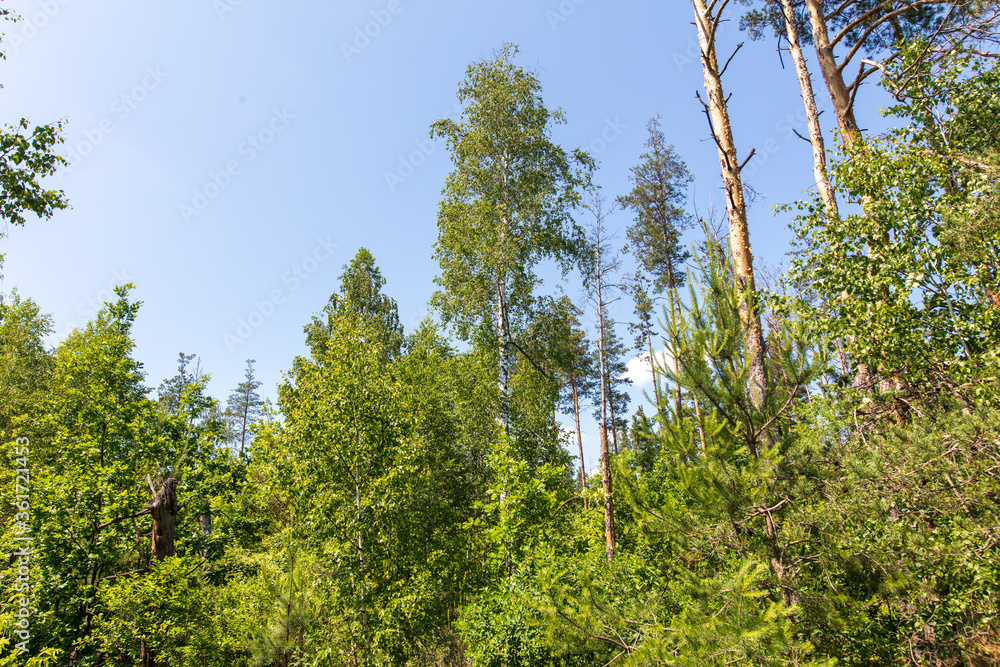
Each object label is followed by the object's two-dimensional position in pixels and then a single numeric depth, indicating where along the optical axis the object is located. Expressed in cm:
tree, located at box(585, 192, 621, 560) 1252
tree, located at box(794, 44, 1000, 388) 461
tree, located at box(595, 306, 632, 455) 2862
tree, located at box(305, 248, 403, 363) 1728
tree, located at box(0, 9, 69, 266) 564
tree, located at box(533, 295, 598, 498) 1219
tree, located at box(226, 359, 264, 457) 4216
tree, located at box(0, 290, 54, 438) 1487
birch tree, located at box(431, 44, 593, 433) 1151
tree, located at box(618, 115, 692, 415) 1825
